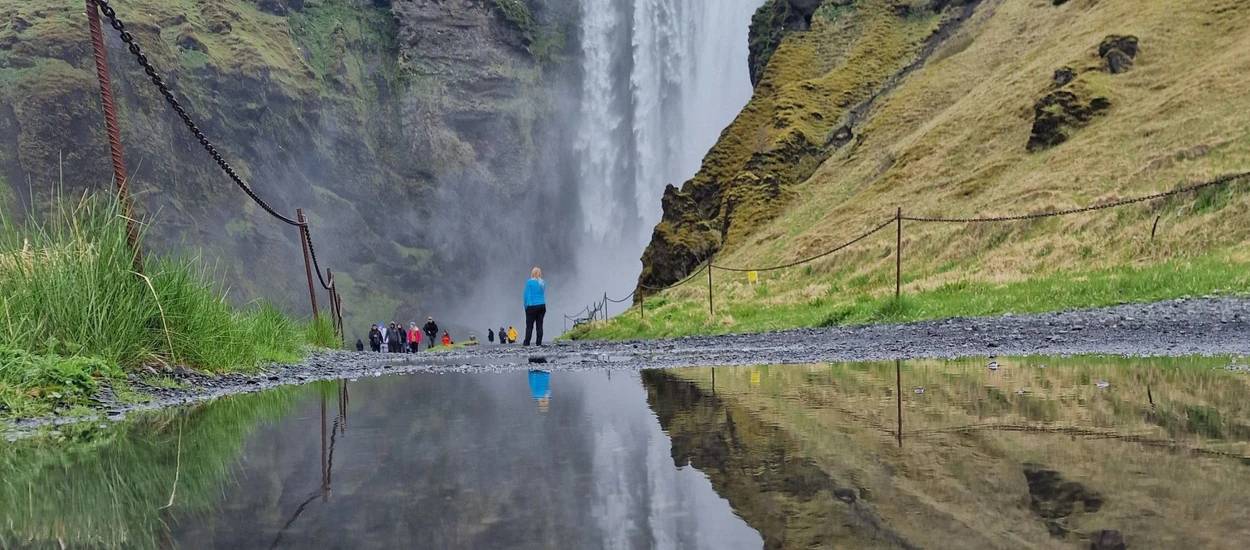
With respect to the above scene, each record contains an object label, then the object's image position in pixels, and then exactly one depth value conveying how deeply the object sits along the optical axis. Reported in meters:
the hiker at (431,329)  30.45
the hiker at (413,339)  31.15
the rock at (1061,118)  23.67
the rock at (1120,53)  25.44
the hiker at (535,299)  17.42
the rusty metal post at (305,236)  15.71
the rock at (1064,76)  25.50
